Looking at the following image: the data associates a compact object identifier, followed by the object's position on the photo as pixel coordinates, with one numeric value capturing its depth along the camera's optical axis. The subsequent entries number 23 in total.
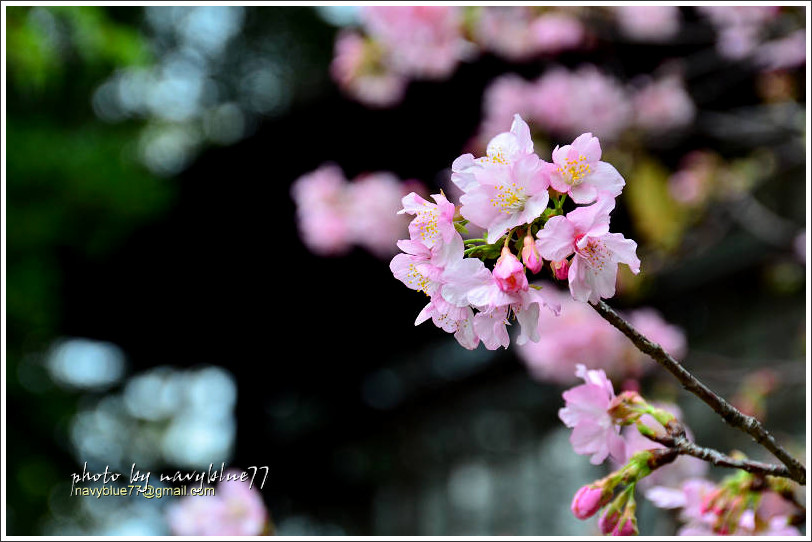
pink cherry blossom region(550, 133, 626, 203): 1.16
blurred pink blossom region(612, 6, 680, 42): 2.96
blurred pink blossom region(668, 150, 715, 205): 2.95
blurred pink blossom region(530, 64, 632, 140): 3.04
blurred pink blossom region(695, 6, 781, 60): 2.63
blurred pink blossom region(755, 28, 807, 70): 2.84
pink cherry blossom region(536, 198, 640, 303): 1.15
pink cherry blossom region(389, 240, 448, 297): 1.17
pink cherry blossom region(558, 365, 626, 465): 1.23
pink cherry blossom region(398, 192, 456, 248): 1.16
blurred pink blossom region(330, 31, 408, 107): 2.86
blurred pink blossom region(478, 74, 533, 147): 3.09
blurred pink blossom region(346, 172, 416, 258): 2.81
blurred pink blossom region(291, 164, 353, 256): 2.89
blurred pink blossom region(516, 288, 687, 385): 2.50
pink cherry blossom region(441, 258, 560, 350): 1.16
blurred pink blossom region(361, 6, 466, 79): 2.77
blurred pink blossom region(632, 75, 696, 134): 3.10
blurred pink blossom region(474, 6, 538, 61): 2.88
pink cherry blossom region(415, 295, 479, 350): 1.16
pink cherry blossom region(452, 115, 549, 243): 1.15
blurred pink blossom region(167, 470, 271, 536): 1.63
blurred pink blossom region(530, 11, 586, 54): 2.87
